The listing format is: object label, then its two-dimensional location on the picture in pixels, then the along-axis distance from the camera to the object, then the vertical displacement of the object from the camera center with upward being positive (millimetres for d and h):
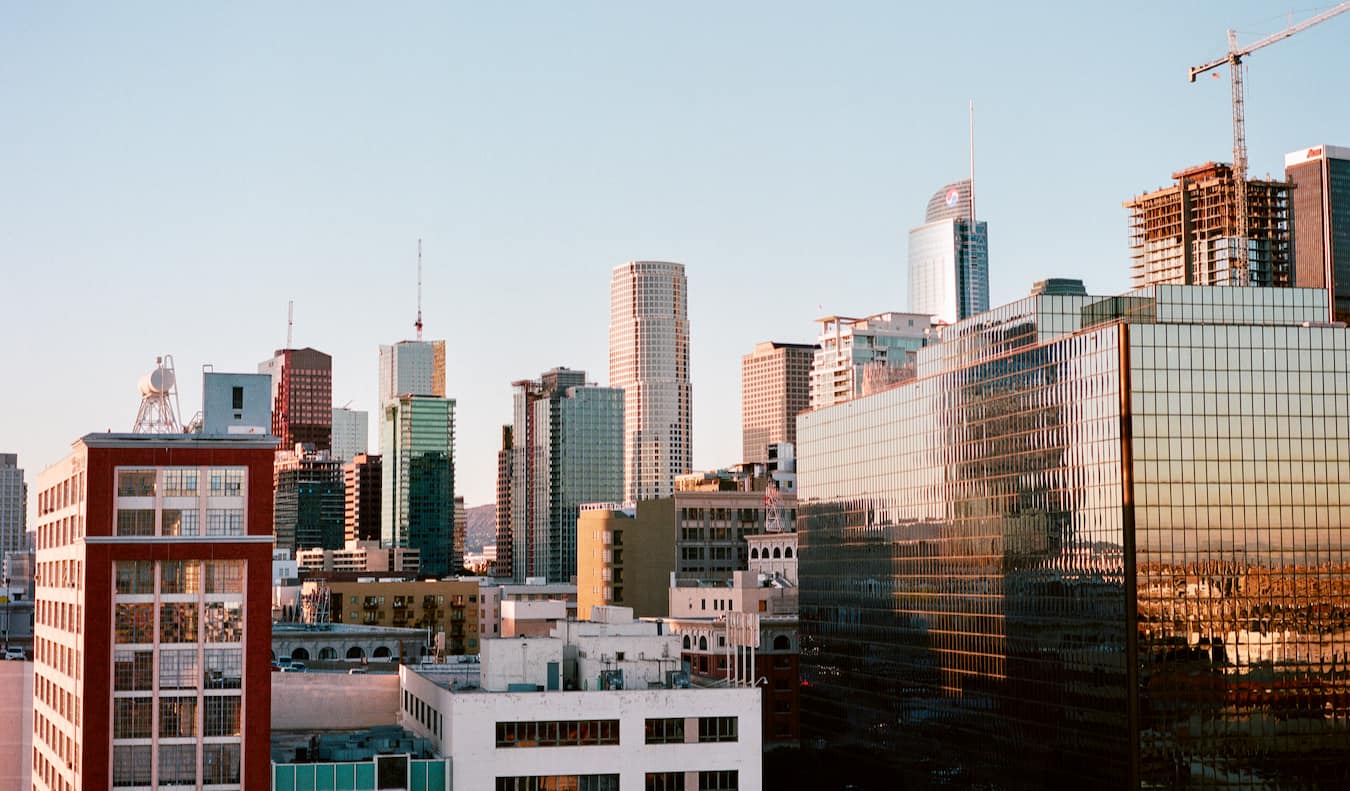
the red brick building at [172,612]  113500 -5920
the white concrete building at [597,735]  120062 -15162
